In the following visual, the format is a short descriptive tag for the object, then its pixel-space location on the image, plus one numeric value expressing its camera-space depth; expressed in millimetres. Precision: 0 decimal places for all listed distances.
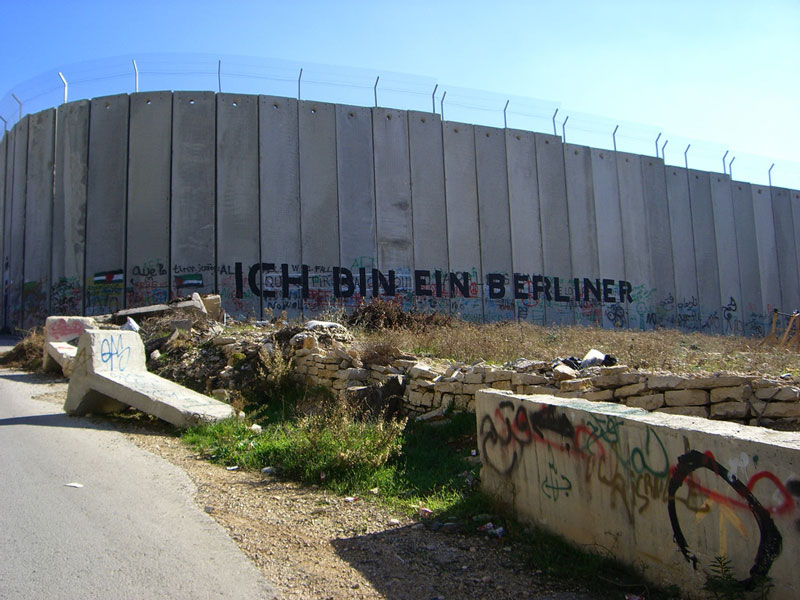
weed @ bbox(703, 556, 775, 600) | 2803
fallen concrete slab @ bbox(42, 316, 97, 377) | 12203
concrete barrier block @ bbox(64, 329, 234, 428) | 7887
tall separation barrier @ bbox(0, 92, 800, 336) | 19703
